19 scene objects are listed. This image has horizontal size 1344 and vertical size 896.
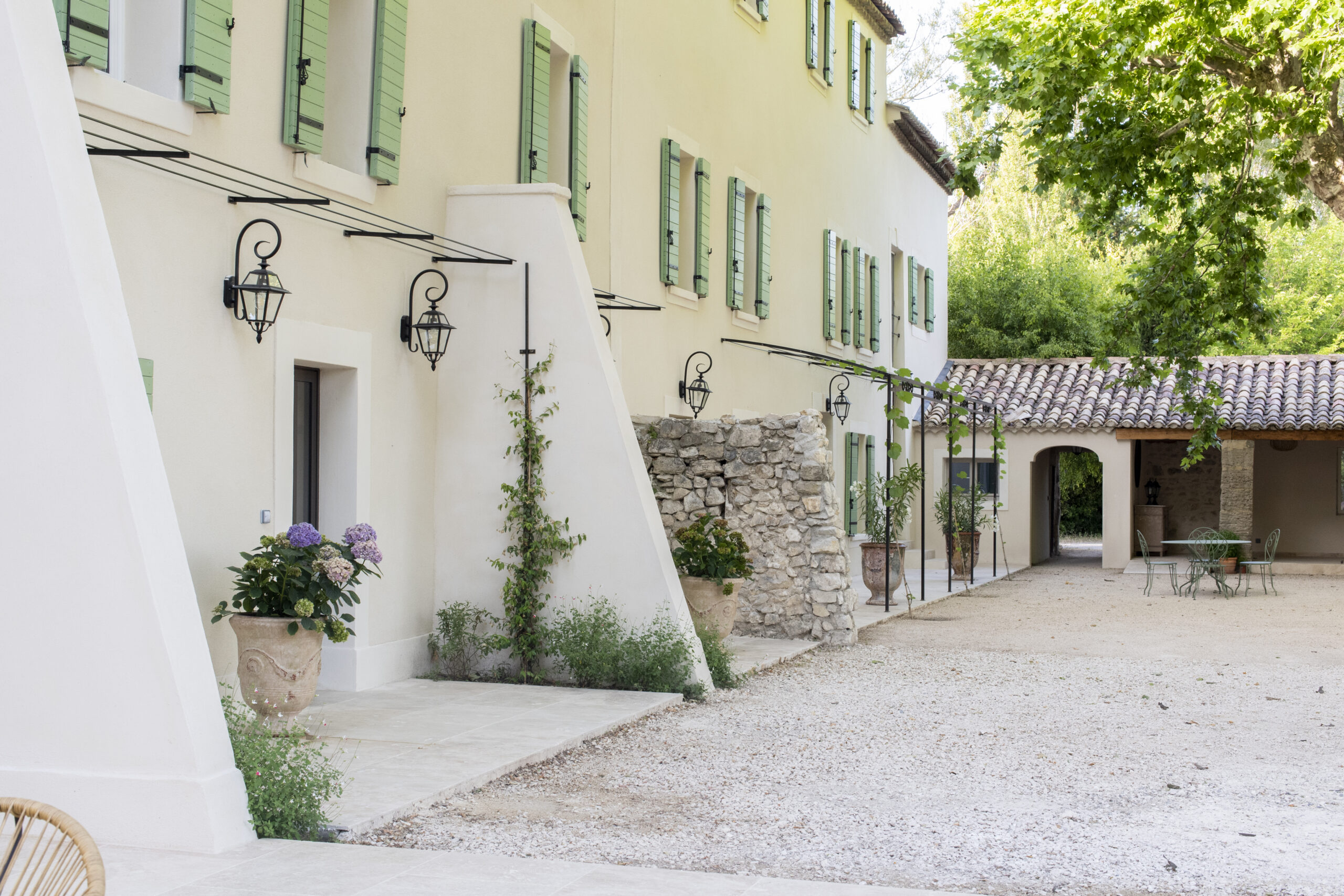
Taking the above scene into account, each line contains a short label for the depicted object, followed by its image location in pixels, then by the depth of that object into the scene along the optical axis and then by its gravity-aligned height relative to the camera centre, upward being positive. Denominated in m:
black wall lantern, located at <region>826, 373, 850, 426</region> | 16.44 +0.93
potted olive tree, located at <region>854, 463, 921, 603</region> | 13.72 -0.66
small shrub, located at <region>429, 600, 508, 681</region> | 8.20 -1.05
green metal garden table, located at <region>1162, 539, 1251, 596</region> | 16.08 -1.20
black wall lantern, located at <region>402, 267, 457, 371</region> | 8.02 +0.91
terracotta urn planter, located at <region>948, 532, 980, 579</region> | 17.75 -1.00
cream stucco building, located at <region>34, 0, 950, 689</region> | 6.04 +1.39
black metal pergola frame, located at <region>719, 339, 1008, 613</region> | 12.24 +1.00
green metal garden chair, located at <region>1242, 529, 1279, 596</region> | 16.50 -0.97
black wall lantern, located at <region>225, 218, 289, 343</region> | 6.37 +0.90
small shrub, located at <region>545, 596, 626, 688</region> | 7.98 -1.05
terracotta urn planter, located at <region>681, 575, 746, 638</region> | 9.42 -0.91
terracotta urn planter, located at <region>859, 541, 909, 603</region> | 13.80 -0.95
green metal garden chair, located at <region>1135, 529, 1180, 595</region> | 16.00 -1.10
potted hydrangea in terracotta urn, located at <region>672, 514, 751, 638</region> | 9.44 -0.70
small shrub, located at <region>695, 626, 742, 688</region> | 8.55 -1.25
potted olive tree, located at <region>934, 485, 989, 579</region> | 17.69 -0.66
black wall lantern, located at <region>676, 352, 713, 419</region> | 12.34 +0.83
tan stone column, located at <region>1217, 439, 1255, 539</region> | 20.59 -0.09
